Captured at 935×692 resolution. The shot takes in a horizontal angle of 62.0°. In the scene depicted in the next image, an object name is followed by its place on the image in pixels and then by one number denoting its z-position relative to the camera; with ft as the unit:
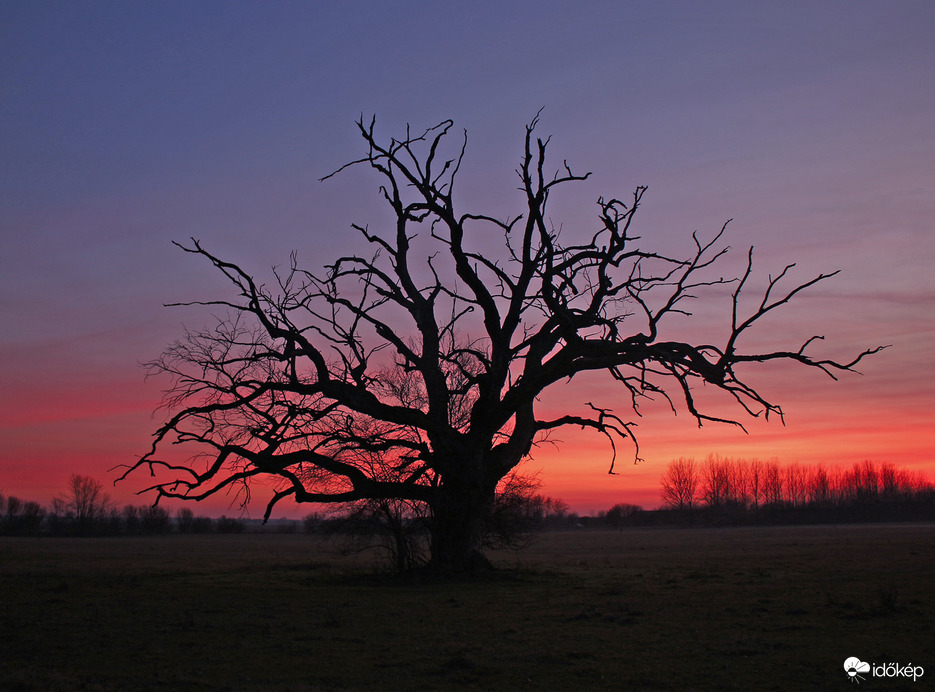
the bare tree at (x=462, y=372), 60.95
